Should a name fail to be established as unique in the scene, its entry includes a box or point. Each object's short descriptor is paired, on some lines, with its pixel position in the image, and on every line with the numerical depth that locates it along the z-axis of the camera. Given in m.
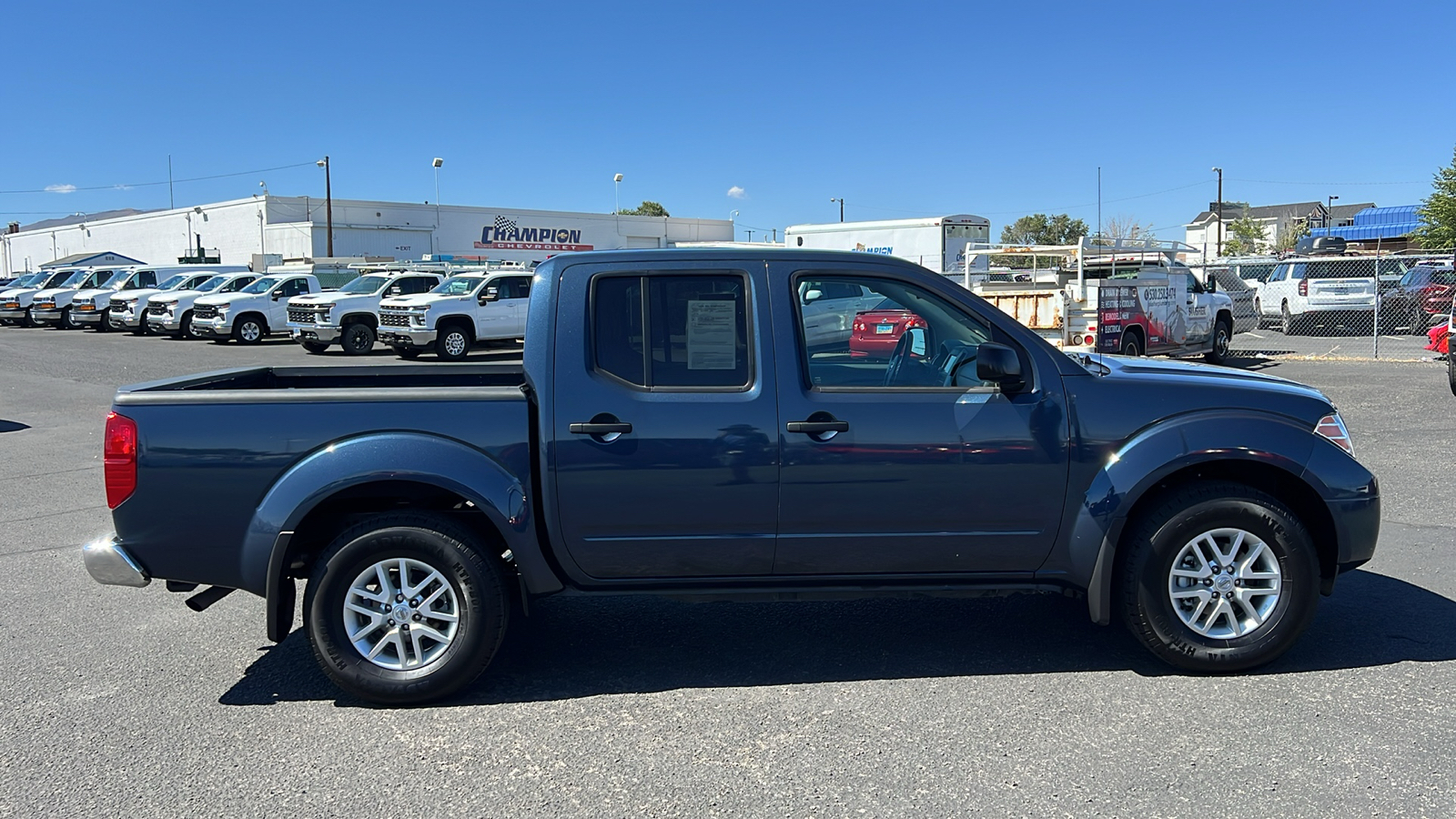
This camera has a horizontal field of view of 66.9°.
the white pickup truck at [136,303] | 30.14
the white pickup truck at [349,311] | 23.41
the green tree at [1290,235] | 79.13
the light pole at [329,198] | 48.07
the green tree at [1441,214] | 45.34
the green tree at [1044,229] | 84.12
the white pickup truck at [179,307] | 28.62
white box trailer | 29.31
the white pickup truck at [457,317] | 22.02
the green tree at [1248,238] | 81.12
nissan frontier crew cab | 4.37
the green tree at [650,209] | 120.44
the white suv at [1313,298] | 25.31
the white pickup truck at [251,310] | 26.73
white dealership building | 53.22
